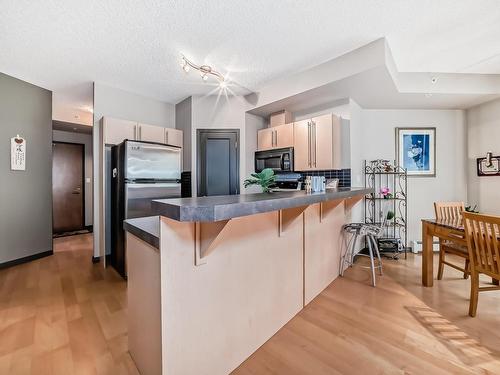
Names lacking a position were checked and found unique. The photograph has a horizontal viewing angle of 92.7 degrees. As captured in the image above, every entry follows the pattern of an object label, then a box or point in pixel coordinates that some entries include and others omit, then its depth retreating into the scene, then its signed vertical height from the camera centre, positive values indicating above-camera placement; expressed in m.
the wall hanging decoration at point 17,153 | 3.43 +0.50
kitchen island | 1.14 -0.56
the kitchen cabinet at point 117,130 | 3.42 +0.84
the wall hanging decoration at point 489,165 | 3.49 +0.31
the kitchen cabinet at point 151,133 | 3.71 +0.86
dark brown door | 5.42 +0.01
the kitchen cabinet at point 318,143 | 3.32 +0.63
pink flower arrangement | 3.84 -0.10
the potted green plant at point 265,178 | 2.03 +0.07
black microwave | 3.77 +0.45
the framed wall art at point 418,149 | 4.00 +0.62
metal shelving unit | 3.93 -0.22
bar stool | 2.77 -0.60
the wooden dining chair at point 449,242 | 2.50 -0.65
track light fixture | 2.75 +1.46
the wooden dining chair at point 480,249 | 1.87 -0.53
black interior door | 4.09 +0.55
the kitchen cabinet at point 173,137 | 4.02 +0.86
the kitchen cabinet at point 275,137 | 3.80 +0.83
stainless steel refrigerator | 2.92 +0.08
